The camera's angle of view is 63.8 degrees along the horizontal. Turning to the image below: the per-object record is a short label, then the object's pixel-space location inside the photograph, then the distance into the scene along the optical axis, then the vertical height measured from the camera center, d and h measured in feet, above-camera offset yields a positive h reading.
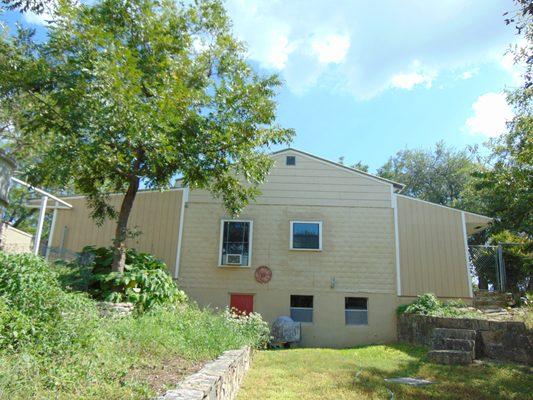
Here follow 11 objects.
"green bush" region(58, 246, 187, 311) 27.66 +1.11
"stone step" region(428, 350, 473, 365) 27.35 -2.77
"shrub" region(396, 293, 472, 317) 38.19 +0.54
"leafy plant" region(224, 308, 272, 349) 28.94 -1.67
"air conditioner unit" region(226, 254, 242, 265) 45.34 +4.61
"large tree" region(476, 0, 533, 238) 35.42 +11.82
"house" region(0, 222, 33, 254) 53.01 +7.40
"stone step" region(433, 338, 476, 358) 28.73 -2.09
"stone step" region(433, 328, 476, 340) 30.42 -1.44
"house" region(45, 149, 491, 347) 44.22 +6.37
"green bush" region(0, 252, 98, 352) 13.85 -0.53
